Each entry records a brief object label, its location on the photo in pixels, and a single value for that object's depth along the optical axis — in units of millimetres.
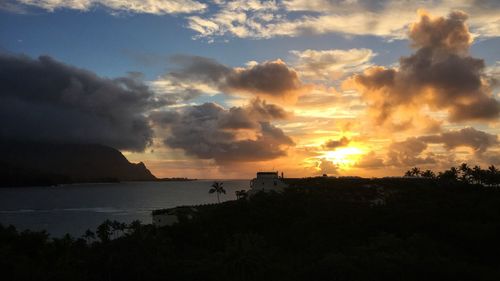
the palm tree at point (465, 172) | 136300
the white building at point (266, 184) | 104375
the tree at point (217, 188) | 131288
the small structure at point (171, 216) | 87438
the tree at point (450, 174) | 139100
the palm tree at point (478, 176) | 131925
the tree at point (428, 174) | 165388
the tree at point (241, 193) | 109219
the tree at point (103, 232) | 84831
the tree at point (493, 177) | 127000
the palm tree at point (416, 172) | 171000
